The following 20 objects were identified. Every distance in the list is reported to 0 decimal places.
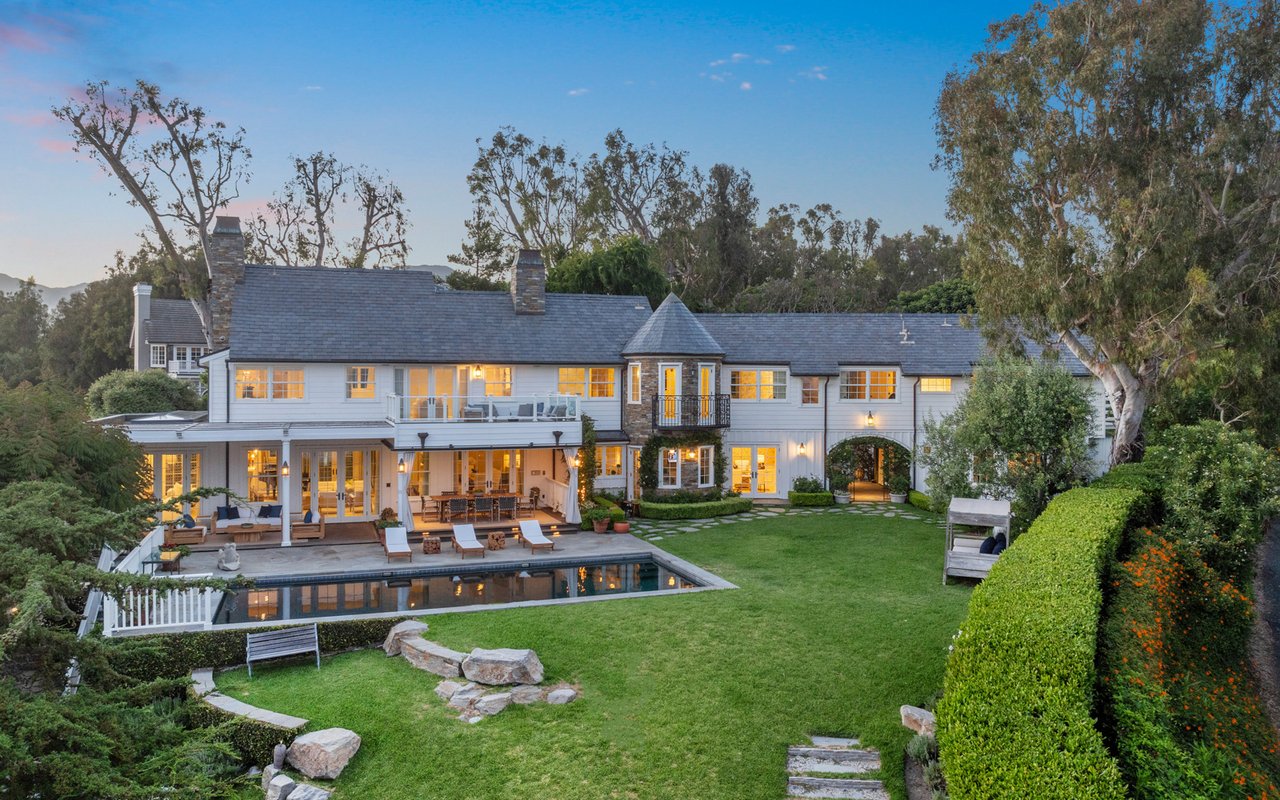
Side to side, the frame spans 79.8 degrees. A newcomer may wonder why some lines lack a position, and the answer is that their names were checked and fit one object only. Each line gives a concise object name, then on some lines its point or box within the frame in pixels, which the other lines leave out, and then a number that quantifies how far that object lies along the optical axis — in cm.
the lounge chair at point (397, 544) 1773
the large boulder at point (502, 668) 1073
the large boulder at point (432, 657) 1125
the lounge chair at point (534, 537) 1931
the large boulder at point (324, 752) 883
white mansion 2166
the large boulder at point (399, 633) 1241
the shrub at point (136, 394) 3259
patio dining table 2191
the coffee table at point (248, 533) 1947
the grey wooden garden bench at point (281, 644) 1155
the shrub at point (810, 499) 2614
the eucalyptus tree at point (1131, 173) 1894
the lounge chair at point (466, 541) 1859
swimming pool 1469
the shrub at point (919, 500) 2525
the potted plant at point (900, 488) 2698
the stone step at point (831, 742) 914
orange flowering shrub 703
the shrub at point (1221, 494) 1432
